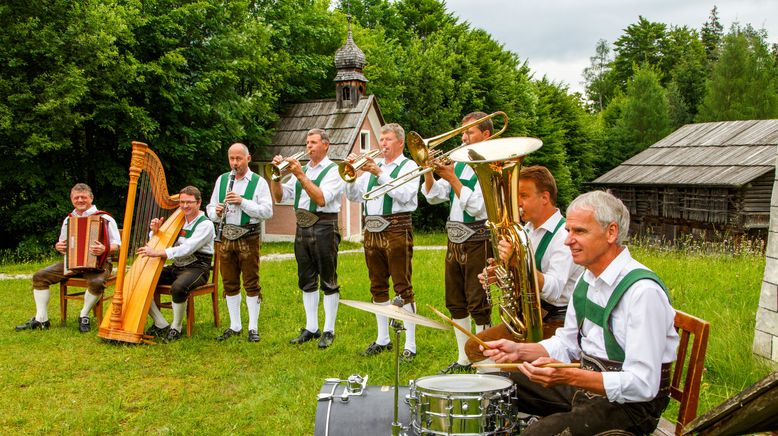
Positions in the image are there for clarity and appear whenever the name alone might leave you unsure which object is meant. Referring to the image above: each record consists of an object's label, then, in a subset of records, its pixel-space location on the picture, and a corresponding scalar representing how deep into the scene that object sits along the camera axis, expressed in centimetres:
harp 708
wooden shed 2514
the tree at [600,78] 6581
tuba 381
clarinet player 727
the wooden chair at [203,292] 771
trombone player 571
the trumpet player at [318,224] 702
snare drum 310
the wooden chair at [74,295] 811
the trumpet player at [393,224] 650
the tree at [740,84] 4078
